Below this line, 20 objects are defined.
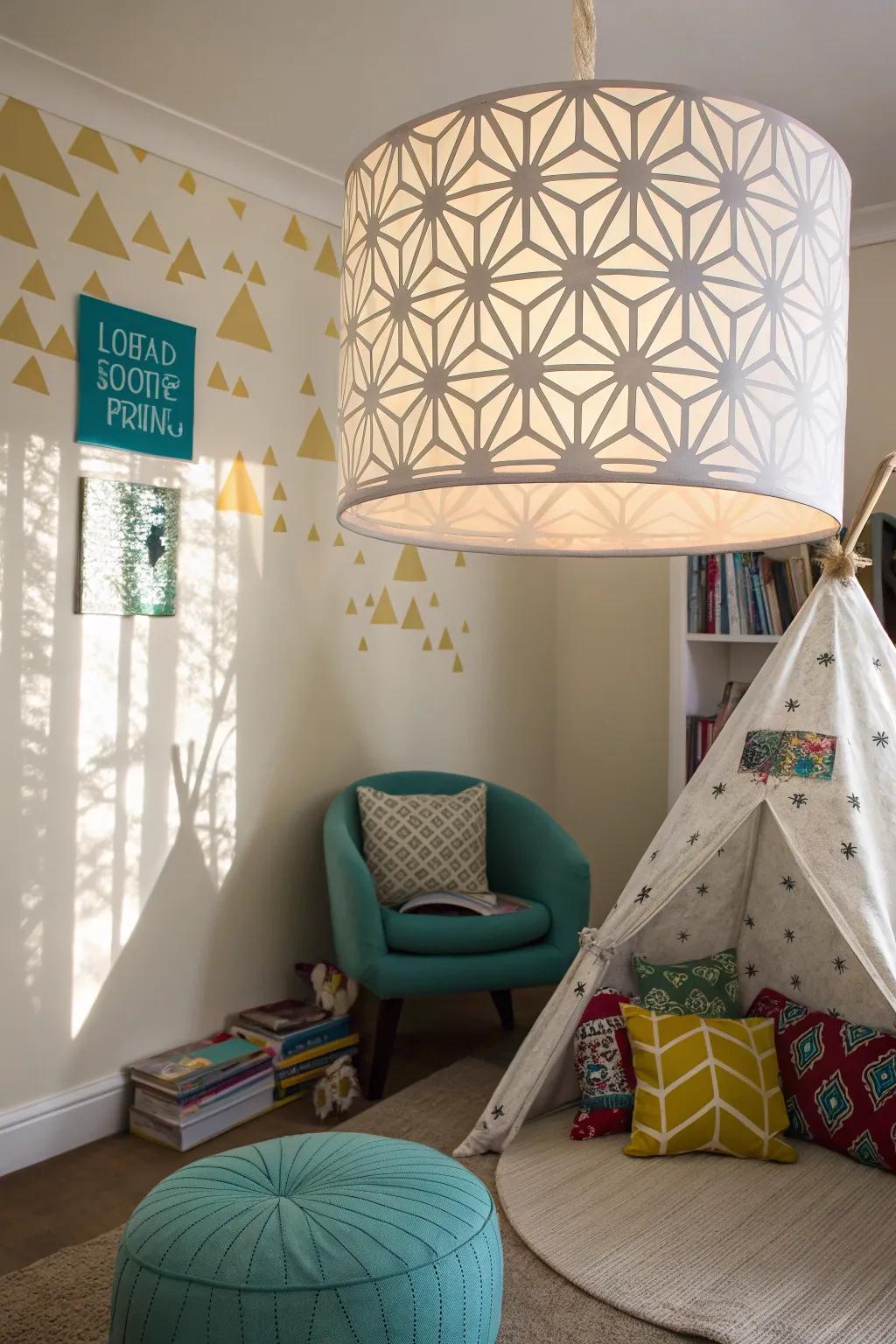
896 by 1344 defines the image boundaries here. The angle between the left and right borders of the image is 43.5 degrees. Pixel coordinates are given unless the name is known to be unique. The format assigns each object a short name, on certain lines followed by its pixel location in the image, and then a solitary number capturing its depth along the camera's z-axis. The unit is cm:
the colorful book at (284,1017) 311
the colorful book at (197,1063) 279
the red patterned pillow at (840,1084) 246
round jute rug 198
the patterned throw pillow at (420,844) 331
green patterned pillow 277
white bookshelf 350
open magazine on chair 317
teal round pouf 152
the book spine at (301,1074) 303
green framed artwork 279
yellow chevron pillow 249
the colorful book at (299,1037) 304
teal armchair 300
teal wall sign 279
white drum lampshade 105
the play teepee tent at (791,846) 242
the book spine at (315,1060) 304
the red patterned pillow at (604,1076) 261
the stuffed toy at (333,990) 322
